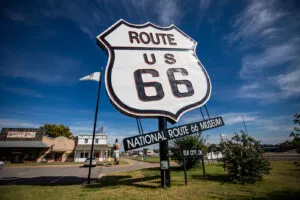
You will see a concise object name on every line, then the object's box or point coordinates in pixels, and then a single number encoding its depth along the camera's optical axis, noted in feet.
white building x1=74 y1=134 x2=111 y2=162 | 113.39
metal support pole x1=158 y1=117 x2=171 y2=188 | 22.40
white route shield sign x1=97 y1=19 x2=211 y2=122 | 22.45
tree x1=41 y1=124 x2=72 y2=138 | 150.75
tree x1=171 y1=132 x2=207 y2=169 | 44.16
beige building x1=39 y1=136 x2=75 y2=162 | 107.93
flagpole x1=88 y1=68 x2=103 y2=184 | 31.00
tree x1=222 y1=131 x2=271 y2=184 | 25.52
